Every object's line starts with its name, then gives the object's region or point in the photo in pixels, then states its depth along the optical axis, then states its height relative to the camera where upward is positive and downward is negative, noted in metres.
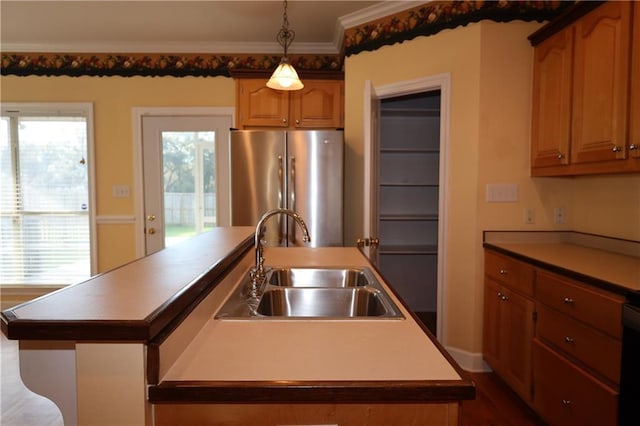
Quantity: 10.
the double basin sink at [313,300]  1.30 -0.37
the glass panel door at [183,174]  3.91 +0.19
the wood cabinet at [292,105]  3.46 +0.78
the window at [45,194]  3.91 -0.01
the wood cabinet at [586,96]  1.83 +0.52
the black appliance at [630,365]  1.35 -0.60
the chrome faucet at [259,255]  1.37 -0.23
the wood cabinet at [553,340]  1.51 -0.69
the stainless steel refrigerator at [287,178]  3.02 +0.12
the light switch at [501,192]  2.57 +0.01
